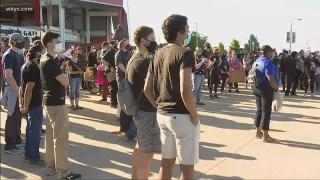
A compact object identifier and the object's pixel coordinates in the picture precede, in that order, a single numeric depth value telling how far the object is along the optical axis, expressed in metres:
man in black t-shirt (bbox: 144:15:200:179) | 3.09
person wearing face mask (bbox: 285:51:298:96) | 13.45
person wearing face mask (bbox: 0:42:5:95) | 7.27
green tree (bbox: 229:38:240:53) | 89.99
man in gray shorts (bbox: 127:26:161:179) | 3.67
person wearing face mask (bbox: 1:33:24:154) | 5.26
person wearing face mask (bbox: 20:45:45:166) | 4.68
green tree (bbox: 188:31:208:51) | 82.44
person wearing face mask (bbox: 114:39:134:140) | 7.04
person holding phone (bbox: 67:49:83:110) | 9.21
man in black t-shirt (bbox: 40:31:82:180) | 4.22
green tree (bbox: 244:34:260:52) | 94.65
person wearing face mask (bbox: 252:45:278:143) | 6.36
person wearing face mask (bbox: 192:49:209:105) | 10.38
